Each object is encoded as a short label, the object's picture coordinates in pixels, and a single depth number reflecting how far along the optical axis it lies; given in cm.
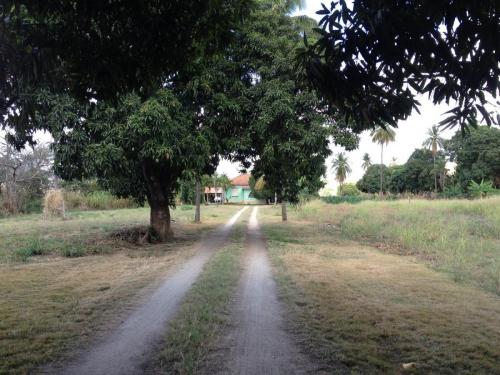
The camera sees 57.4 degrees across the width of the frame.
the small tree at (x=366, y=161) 9548
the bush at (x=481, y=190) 4373
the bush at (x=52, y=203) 3356
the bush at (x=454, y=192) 5133
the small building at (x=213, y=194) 8150
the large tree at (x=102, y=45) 455
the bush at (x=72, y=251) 1380
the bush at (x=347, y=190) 8662
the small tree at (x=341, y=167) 8412
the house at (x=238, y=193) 8444
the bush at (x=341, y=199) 6071
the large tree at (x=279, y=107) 1468
